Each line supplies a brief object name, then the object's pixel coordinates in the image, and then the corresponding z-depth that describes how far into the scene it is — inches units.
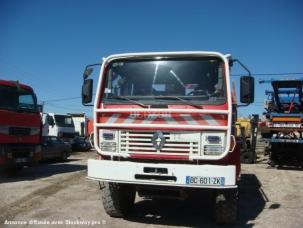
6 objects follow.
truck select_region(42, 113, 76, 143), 763.2
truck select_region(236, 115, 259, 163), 450.9
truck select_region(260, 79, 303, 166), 412.4
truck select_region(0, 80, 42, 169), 310.0
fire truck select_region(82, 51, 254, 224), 162.9
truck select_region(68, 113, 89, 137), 1009.4
